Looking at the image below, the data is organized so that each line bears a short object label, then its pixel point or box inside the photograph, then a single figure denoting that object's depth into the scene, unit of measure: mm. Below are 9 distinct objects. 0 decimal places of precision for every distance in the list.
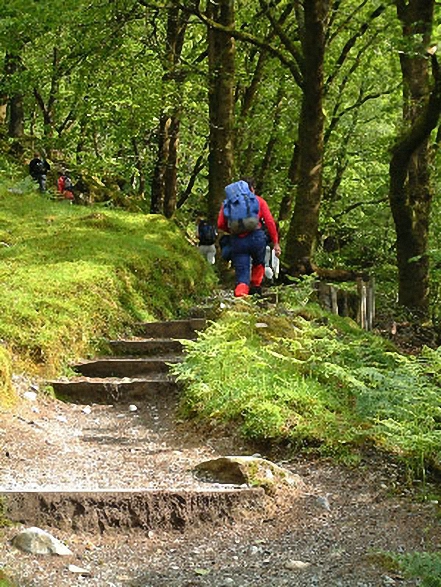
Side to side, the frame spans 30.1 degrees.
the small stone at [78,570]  4094
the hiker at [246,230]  10305
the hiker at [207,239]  18103
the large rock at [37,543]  4215
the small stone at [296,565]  4371
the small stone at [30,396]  7742
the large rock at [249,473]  5461
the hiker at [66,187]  21953
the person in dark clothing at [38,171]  22391
